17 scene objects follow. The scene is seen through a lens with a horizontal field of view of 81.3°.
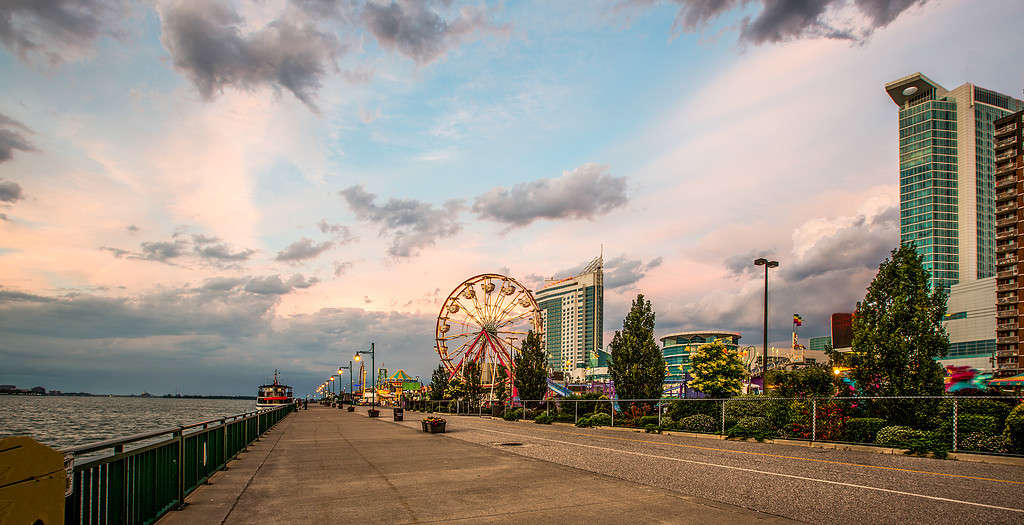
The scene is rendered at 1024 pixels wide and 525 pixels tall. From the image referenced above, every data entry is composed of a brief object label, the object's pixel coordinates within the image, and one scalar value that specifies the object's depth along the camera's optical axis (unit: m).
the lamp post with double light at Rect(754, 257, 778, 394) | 33.25
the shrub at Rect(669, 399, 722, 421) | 26.48
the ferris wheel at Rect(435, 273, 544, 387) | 64.56
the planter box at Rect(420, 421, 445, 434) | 29.20
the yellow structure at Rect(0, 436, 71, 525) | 3.99
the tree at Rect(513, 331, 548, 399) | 46.28
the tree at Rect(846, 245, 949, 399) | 20.34
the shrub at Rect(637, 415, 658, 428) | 28.31
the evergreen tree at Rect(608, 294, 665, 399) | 32.62
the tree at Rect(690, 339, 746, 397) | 32.34
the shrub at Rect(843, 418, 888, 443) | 19.15
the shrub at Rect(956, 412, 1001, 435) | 16.19
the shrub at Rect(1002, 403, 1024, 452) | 15.27
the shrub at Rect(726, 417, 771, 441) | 22.11
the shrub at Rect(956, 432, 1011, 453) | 15.59
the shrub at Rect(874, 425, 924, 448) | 17.31
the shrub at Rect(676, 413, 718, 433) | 25.03
